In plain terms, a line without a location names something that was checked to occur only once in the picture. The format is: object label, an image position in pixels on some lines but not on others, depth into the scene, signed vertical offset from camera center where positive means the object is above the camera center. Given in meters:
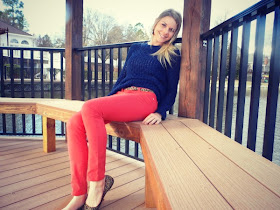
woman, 1.19 -0.17
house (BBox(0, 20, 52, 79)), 25.38 +5.27
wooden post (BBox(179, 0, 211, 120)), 1.65 +0.18
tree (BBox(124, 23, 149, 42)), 31.83 +7.13
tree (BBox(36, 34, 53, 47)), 37.31 +6.26
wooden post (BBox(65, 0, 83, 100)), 2.69 +0.40
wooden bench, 0.55 -0.30
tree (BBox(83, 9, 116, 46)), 27.30 +6.54
